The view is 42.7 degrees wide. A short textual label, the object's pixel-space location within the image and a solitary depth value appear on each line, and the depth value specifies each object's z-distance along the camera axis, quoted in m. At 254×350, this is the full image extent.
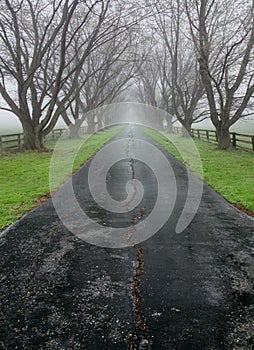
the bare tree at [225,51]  15.71
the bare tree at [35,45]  16.38
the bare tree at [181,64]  22.08
